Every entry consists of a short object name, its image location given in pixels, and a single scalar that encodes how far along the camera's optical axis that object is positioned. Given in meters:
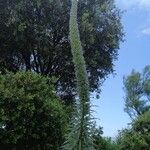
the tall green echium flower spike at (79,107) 2.13
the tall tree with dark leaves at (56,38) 9.56
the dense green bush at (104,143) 8.89
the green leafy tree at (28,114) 5.89
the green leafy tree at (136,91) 17.18
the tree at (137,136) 10.25
